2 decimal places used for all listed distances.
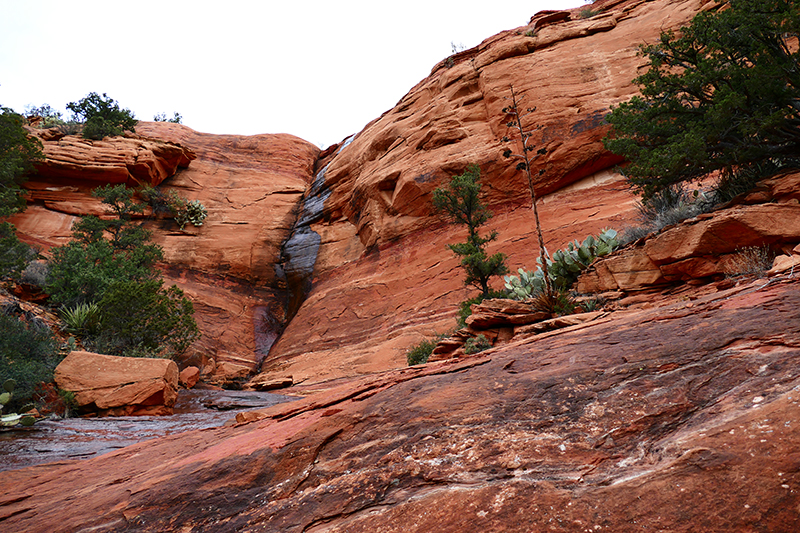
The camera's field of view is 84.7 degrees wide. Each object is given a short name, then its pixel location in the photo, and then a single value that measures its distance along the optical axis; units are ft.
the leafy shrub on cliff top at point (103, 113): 99.16
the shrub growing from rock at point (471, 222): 48.44
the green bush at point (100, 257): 54.03
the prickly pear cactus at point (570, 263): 33.47
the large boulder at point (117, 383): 32.27
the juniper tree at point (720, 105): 26.50
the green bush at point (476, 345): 27.78
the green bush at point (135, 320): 45.55
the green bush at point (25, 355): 29.25
